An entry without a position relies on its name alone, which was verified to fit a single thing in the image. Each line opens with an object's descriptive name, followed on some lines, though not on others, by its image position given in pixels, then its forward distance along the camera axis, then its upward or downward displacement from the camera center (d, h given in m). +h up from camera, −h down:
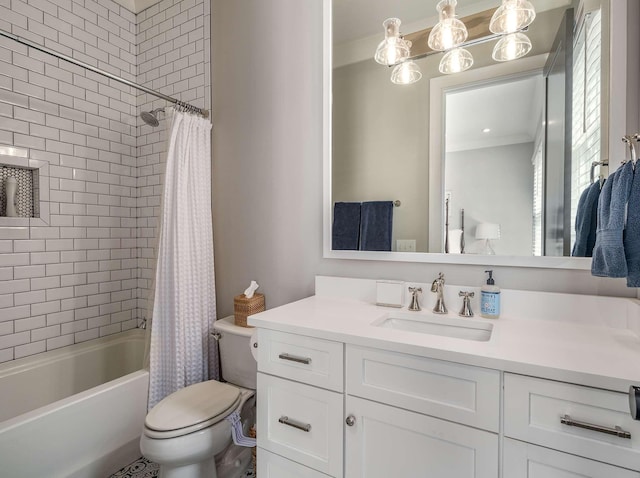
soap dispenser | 1.24 -0.24
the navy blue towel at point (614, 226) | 0.90 +0.03
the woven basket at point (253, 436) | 1.56 -0.97
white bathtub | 1.35 -0.87
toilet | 1.29 -0.77
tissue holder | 1.79 -0.39
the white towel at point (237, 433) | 1.43 -0.87
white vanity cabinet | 0.77 -0.50
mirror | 1.26 +0.40
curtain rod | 1.46 +0.86
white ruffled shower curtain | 1.79 -0.25
